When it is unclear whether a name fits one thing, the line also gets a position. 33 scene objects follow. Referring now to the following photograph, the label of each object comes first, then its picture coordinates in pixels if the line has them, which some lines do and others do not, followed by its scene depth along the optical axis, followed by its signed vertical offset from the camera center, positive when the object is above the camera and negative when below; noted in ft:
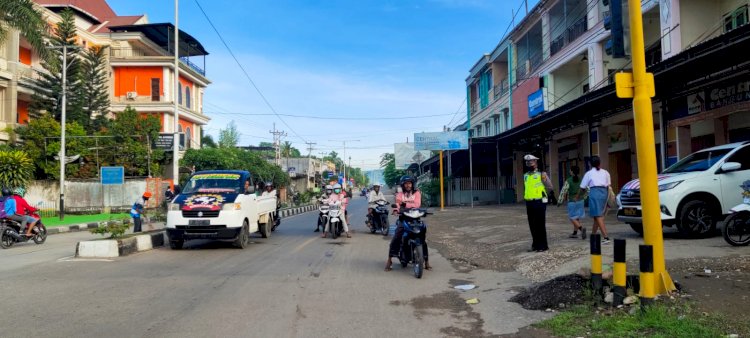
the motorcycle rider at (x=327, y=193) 50.07 -0.34
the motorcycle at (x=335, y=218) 48.65 -2.72
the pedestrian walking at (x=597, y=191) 31.48 -0.45
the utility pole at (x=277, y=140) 228.51 +22.55
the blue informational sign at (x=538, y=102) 90.27 +14.98
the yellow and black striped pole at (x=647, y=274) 17.42 -3.13
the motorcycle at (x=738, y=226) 27.43 -2.43
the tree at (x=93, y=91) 120.71 +24.78
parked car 31.35 -0.79
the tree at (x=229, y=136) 236.67 +25.94
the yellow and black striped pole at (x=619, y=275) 18.15 -3.27
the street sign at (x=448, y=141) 96.27 +8.76
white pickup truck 39.14 -1.45
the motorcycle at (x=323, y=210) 52.04 -2.08
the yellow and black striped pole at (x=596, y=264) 19.35 -3.04
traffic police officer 31.04 -0.85
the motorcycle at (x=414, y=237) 27.22 -2.73
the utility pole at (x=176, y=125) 77.56 +10.30
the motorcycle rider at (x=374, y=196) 54.39 -0.80
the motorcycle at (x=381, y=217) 53.83 -3.01
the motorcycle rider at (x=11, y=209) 45.11 -1.09
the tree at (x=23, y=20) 76.13 +26.73
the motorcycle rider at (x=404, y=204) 28.95 -0.91
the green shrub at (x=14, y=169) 88.12 +4.89
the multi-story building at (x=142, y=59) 138.82 +37.05
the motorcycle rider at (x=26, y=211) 45.91 -1.36
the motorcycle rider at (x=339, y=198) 48.98 -0.86
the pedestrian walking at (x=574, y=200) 35.12 -1.14
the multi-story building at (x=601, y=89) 44.98 +9.32
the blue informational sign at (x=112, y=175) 93.81 +3.57
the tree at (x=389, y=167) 230.01 +9.96
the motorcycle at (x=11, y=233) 45.01 -3.29
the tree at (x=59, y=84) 110.93 +24.67
